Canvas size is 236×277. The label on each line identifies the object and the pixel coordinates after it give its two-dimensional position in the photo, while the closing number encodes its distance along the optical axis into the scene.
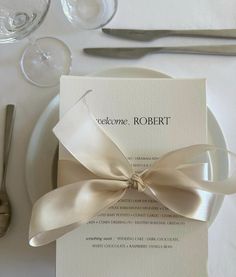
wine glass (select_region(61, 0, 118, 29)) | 0.59
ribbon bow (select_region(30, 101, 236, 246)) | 0.45
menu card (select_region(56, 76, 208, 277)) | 0.47
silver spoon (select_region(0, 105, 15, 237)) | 0.54
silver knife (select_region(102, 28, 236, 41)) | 0.58
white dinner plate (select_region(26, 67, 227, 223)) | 0.54
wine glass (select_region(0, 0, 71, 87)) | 0.53
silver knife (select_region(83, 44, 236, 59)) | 0.57
